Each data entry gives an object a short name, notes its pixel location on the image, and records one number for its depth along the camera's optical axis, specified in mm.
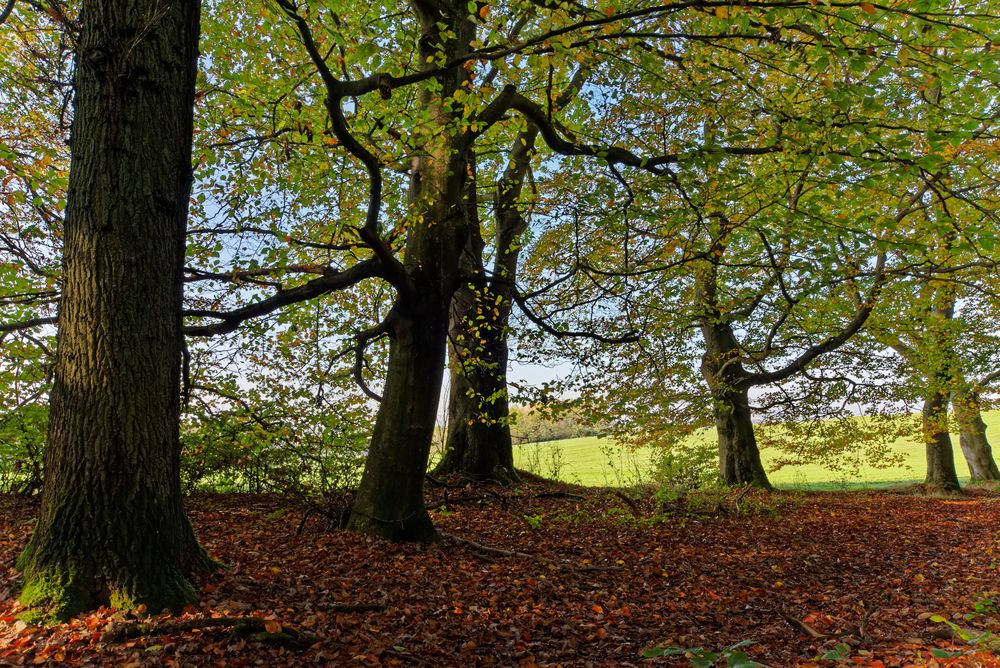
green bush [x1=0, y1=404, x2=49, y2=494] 7391
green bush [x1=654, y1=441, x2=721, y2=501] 14989
